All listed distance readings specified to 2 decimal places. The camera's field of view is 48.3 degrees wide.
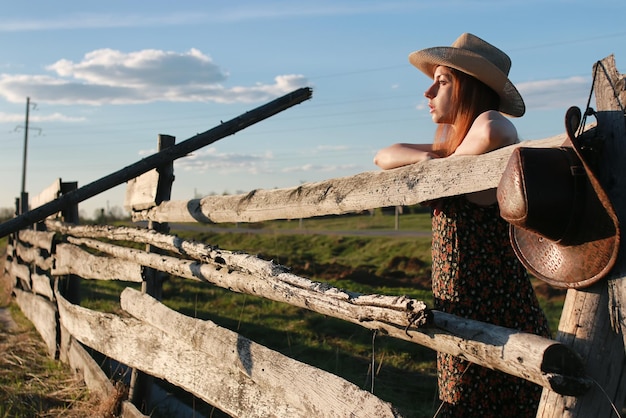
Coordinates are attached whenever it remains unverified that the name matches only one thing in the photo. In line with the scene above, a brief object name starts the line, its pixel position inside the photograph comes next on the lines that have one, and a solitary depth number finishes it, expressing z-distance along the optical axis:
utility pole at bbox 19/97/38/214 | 47.55
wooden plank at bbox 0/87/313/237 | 4.95
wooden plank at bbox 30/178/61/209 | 6.61
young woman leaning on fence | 2.45
